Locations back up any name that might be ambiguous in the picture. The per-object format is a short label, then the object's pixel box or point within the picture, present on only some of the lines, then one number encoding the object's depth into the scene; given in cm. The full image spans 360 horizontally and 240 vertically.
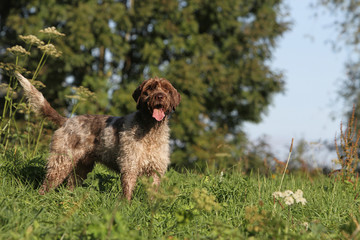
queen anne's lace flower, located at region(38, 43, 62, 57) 1426
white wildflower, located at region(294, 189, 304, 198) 788
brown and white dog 1217
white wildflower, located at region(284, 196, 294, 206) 774
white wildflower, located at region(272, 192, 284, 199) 791
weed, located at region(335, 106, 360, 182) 1363
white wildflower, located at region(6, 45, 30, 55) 1413
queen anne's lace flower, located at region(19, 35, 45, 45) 1420
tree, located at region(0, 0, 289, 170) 3203
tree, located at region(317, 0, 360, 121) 4316
